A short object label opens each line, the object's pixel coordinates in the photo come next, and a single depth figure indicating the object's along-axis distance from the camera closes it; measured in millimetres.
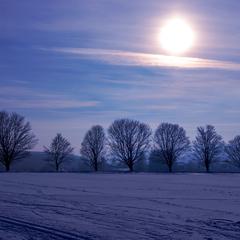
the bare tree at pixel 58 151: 107938
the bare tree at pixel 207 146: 106312
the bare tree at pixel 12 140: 96562
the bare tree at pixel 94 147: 106062
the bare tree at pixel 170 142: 105900
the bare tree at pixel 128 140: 103938
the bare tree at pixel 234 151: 107750
